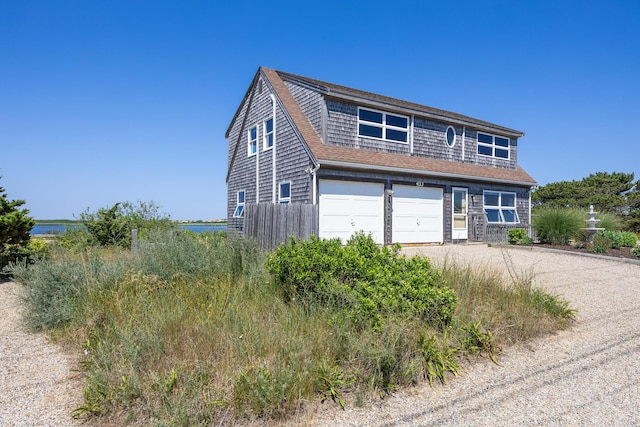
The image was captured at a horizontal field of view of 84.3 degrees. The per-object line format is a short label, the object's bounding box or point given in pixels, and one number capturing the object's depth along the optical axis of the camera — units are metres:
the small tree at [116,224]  12.34
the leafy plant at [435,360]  3.35
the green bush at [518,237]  14.33
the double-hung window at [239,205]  16.95
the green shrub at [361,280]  3.85
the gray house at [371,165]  12.57
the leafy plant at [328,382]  2.97
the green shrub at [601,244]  11.50
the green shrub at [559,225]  13.85
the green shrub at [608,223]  15.95
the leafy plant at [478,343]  3.85
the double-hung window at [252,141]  16.15
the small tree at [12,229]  7.92
